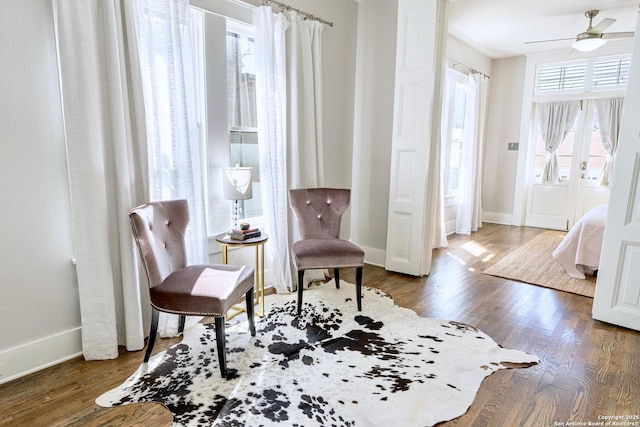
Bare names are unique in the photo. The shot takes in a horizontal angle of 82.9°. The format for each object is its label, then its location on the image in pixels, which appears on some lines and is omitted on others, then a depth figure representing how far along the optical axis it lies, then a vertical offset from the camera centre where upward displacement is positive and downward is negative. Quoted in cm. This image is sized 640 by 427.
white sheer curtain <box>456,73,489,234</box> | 581 +0
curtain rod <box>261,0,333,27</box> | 310 +133
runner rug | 366 -127
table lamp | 273 -21
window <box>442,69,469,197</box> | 524 +45
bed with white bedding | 375 -94
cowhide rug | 181 -126
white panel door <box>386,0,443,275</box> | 357 +23
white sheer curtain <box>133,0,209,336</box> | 234 +33
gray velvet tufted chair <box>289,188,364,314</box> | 295 -61
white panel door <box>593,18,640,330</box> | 265 -55
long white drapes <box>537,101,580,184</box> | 604 +53
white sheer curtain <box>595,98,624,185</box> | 564 +51
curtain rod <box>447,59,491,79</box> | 524 +136
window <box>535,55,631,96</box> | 558 +132
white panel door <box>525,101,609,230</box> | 591 -44
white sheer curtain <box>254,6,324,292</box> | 313 +36
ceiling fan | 387 +134
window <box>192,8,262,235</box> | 284 +43
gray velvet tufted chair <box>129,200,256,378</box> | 204 -75
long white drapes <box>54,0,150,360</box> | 204 -3
